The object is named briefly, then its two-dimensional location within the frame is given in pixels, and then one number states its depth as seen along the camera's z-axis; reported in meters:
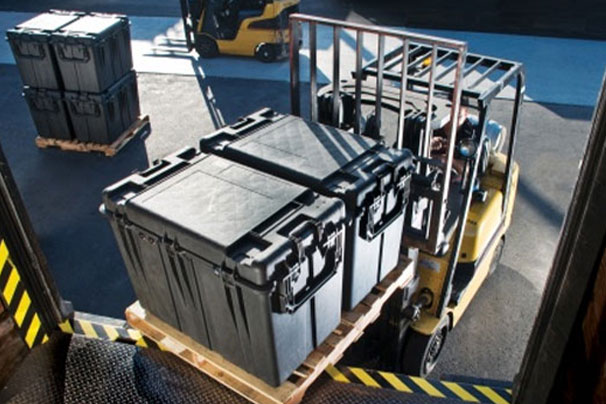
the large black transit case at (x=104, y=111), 8.34
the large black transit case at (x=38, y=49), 7.88
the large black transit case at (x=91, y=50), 7.86
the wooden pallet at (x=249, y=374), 2.95
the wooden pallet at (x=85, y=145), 8.66
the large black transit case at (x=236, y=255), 2.51
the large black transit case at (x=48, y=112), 8.41
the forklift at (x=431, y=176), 3.53
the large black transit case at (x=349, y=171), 2.95
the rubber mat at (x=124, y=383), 3.37
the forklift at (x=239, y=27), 11.60
